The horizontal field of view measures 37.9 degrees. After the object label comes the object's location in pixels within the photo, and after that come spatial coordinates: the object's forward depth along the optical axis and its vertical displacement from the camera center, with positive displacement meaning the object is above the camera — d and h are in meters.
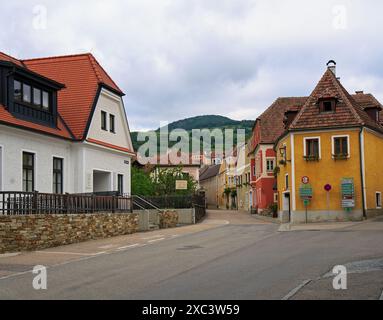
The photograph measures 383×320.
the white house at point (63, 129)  23.62 +3.30
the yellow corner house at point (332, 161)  33.84 +1.91
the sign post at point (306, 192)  34.53 -0.02
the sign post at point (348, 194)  33.25 -0.18
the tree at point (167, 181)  50.15 +1.17
